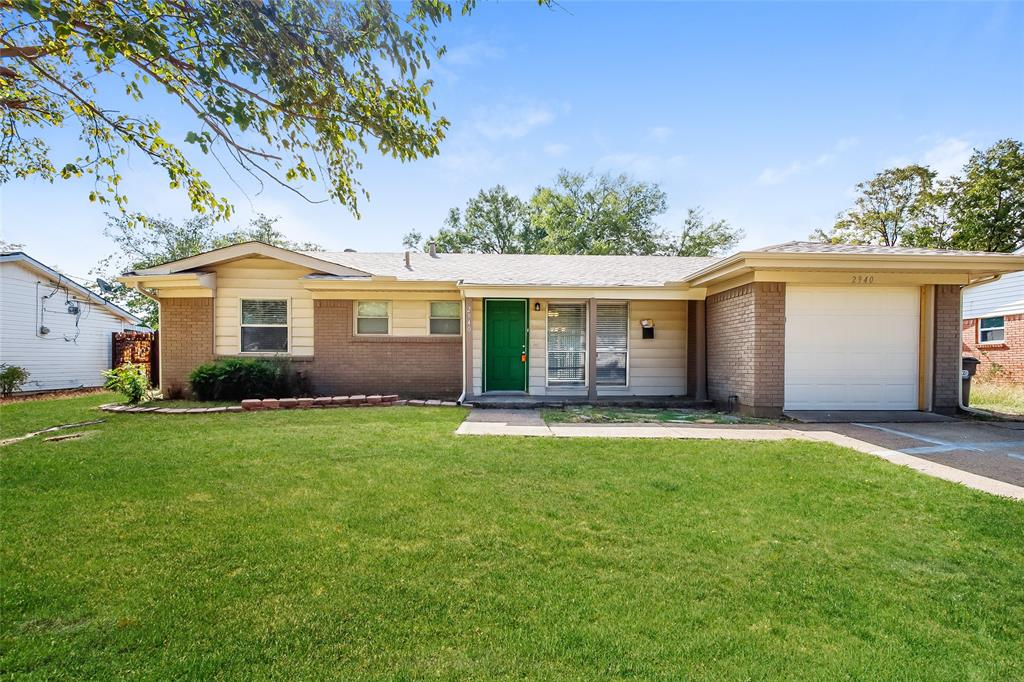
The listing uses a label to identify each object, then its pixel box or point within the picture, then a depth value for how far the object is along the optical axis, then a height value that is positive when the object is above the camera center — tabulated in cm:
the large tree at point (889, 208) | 2611 +750
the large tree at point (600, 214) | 3088 +803
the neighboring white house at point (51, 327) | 1377 +33
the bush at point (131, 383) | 980 -94
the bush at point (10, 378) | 1289 -112
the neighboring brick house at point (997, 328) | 1489 +40
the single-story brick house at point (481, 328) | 970 +23
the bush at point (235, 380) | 980 -86
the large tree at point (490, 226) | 3366 +787
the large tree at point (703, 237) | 3112 +660
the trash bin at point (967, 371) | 990 -65
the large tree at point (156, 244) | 2939 +580
